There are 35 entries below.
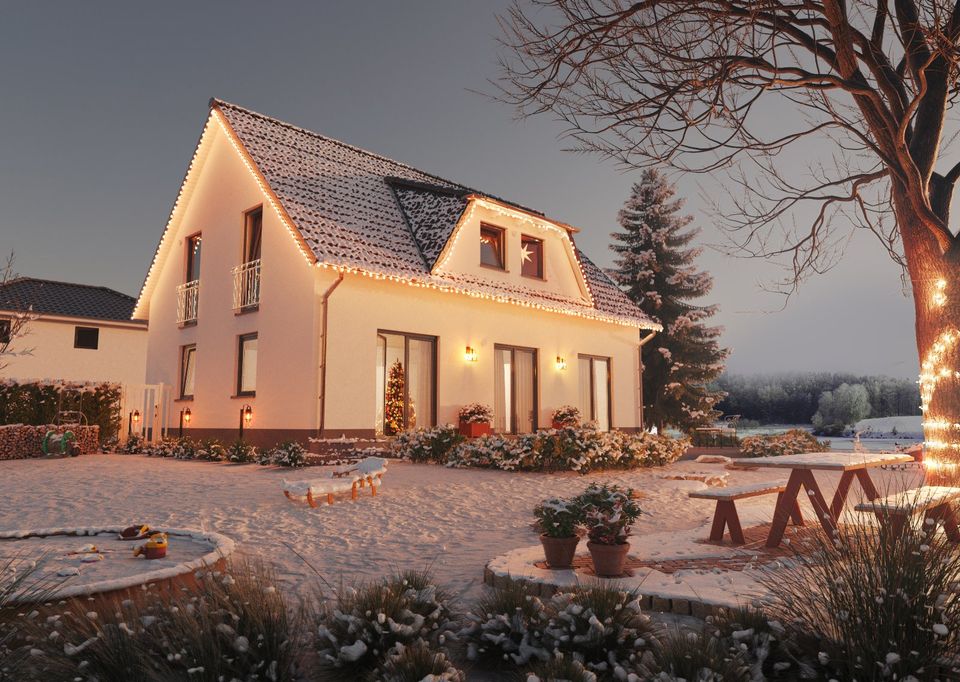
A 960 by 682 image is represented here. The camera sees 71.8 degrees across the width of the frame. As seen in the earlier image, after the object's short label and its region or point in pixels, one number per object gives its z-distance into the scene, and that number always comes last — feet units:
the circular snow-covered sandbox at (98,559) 13.78
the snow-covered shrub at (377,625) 11.23
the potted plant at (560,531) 17.29
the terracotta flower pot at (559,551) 17.31
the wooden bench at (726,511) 20.40
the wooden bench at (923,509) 11.80
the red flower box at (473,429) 51.29
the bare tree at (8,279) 36.58
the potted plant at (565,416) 59.11
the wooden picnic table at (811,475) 20.20
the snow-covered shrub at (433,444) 42.86
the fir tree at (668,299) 88.69
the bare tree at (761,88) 22.84
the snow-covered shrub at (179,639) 10.62
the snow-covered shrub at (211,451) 46.34
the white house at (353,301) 46.32
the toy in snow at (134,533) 20.21
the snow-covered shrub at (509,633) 11.57
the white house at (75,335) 88.33
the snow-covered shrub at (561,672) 9.99
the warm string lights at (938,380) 24.47
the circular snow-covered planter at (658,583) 13.62
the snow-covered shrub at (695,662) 9.85
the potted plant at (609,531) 16.43
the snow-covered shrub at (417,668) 10.32
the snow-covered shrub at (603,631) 11.22
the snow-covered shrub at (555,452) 39.47
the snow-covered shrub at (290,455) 41.04
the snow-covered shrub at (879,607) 9.73
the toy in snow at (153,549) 17.76
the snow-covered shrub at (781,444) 55.06
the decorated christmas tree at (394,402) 50.08
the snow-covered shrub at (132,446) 53.09
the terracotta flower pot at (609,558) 16.42
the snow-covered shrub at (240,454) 44.75
